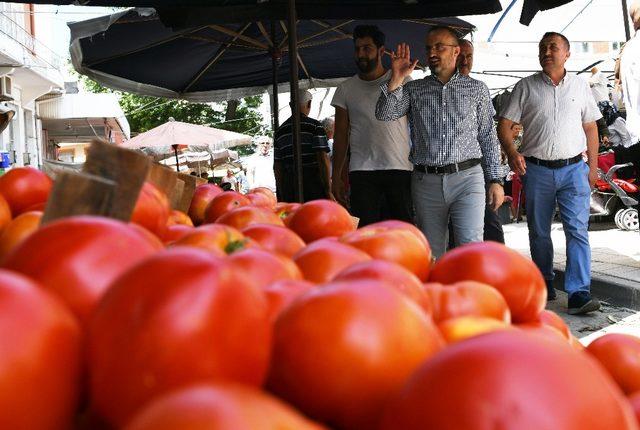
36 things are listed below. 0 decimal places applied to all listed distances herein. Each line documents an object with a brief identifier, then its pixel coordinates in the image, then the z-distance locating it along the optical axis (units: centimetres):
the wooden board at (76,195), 131
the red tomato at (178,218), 230
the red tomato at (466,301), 128
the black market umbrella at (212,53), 696
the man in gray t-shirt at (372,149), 550
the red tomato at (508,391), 69
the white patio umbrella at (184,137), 2059
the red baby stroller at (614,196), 1004
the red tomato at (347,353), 85
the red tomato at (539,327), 139
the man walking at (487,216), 614
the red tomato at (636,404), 104
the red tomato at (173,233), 183
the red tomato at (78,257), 96
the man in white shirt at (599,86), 1112
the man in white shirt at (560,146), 576
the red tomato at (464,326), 111
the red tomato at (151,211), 168
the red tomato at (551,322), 156
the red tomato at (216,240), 149
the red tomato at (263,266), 123
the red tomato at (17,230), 155
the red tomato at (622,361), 153
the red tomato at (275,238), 177
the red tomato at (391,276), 116
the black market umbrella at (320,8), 508
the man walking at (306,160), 654
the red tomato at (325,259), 146
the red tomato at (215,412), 58
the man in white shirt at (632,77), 580
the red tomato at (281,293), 107
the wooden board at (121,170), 140
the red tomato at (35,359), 71
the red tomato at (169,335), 74
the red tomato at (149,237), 113
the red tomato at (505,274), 153
